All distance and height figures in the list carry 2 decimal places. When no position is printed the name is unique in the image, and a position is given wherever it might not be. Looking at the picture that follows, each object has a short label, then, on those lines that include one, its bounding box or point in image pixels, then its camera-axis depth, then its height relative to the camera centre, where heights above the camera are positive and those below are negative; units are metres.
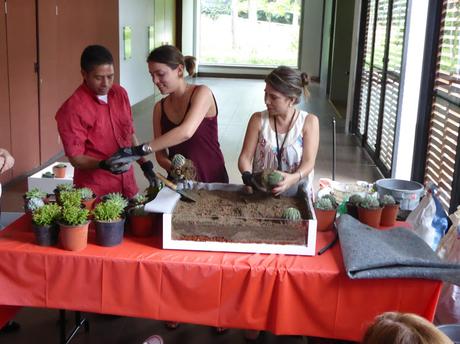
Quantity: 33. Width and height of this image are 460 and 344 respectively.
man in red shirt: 2.32 -0.34
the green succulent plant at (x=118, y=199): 1.94 -0.54
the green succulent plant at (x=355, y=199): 2.13 -0.55
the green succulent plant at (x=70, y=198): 1.94 -0.53
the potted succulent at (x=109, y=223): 1.87 -0.59
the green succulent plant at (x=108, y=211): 1.89 -0.55
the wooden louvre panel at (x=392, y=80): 4.93 -0.24
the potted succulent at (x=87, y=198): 2.06 -0.56
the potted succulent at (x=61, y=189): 2.07 -0.53
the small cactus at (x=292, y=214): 1.85 -0.53
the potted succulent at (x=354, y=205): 2.13 -0.57
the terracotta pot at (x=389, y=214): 2.13 -0.60
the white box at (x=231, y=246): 1.86 -0.64
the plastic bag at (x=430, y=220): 2.55 -0.74
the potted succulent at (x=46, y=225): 1.87 -0.60
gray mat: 1.69 -0.63
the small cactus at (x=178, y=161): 2.19 -0.44
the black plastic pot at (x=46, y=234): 1.88 -0.63
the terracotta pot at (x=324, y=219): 2.05 -0.60
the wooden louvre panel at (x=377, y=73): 5.97 -0.21
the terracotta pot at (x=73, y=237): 1.84 -0.62
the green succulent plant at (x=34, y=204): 1.99 -0.56
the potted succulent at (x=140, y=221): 1.96 -0.60
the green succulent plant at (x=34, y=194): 2.03 -0.54
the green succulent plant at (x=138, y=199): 2.06 -0.56
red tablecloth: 1.75 -0.75
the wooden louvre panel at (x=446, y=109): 3.24 -0.33
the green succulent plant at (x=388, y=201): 2.14 -0.55
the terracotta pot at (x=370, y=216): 2.09 -0.60
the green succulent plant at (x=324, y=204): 2.06 -0.55
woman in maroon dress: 2.23 -0.30
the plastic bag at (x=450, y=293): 2.25 -0.94
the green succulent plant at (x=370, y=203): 2.09 -0.55
